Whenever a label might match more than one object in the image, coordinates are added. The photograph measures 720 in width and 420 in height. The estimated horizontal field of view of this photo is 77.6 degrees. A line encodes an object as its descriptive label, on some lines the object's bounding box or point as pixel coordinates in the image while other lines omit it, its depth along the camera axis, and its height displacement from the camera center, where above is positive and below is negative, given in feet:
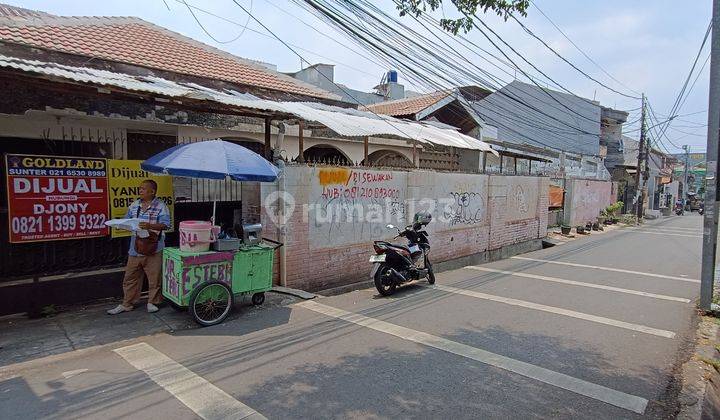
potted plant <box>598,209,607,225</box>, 75.02 -5.46
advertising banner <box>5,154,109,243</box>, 17.83 -0.64
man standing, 18.62 -2.86
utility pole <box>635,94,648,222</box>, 89.50 +1.77
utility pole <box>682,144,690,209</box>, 143.70 +3.60
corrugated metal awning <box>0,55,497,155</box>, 16.02 +3.79
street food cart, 17.48 -2.86
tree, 17.40 +7.05
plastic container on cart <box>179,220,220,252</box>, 17.83 -2.11
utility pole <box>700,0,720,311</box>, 21.63 +0.60
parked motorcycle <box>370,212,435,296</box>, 24.38 -4.33
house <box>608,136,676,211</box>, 115.44 +3.84
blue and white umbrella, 17.47 +0.82
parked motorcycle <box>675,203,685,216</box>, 129.97 -7.00
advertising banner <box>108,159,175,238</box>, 20.42 -0.07
